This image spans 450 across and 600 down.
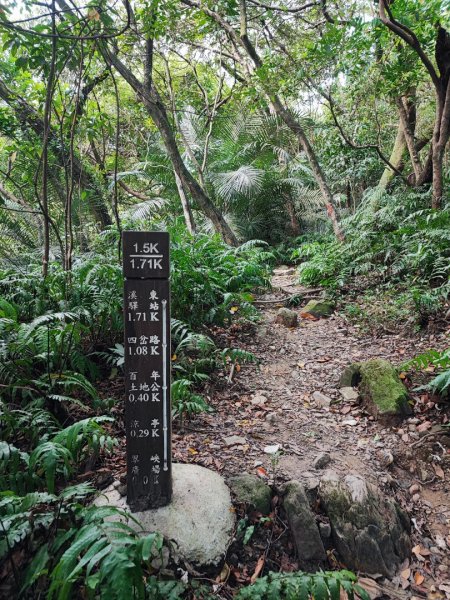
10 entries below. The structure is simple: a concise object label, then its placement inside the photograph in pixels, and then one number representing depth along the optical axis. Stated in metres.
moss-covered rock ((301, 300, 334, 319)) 5.71
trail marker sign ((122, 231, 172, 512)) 1.96
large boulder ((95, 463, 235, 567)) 1.98
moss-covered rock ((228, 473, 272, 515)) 2.31
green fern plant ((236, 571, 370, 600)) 1.47
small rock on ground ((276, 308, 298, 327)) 5.41
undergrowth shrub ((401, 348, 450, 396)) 2.85
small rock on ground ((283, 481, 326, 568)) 2.17
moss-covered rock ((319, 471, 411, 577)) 2.22
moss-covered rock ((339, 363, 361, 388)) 3.77
